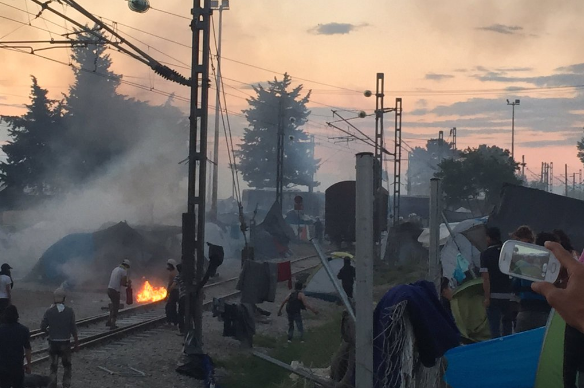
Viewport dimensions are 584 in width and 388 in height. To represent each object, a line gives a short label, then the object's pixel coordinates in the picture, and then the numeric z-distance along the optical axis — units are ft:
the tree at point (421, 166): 457.35
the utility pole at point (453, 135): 307.44
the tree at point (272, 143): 289.33
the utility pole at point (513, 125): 275.20
